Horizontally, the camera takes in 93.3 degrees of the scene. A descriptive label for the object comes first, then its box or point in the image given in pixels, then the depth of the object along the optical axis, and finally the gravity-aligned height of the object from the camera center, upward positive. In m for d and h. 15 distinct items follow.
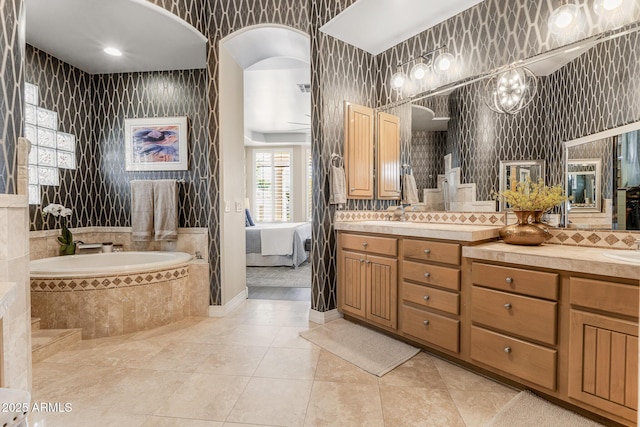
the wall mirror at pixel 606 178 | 1.74 +0.17
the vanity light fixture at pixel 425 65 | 2.72 +1.33
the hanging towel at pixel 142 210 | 3.48 -0.05
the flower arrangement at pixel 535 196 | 1.96 +0.07
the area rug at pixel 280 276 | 4.26 -1.10
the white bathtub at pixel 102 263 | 2.55 -0.57
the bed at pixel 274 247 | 5.26 -0.72
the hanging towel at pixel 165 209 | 3.42 -0.04
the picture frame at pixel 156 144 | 3.57 +0.74
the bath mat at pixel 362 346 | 2.10 -1.09
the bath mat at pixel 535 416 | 1.49 -1.07
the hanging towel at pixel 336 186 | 2.83 +0.19
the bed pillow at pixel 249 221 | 6.15 -0.32
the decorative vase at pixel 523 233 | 1.89 -0.17
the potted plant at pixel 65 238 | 3.18 -0.35
